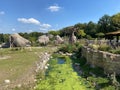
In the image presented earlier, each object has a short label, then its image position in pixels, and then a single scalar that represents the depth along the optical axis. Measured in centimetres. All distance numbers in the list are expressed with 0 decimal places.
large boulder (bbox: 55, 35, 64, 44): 1916
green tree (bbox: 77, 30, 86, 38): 2643
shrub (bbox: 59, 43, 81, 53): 1169
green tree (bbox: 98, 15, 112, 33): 2529
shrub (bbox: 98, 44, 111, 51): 661
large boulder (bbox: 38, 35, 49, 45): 1891
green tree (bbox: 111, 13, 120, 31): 2275
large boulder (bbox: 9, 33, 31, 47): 1740
